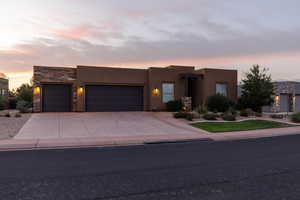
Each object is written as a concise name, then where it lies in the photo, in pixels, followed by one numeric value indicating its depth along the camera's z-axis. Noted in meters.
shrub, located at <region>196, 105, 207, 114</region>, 22.53
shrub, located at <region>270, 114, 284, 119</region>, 23.64
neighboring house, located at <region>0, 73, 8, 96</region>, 34.49
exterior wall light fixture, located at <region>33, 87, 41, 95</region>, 22.59
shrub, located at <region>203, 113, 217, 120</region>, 20.12
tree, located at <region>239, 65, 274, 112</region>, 25.36
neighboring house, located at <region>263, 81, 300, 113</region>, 31.28
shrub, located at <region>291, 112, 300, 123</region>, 21.00
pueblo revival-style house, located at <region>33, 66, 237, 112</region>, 23.20
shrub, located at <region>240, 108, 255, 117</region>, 22.91
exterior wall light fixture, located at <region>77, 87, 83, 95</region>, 23.36
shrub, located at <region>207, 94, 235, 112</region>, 23.98
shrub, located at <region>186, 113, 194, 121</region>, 19.79
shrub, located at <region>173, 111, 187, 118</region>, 20.69
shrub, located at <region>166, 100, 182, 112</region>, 25.28
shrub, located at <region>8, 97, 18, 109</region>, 33.78
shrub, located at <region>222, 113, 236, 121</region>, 20.20
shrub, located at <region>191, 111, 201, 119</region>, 20.80
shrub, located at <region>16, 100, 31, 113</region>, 22.48
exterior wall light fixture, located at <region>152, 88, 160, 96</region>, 25.47
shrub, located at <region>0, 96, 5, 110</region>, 28.75
